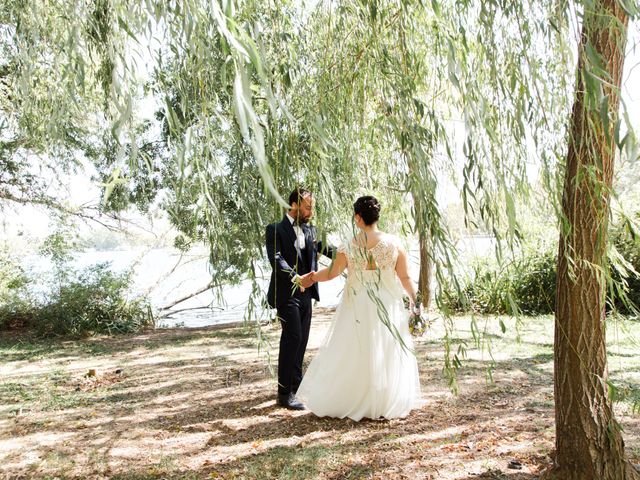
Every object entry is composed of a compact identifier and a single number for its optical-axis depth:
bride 3.51
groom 3.78
